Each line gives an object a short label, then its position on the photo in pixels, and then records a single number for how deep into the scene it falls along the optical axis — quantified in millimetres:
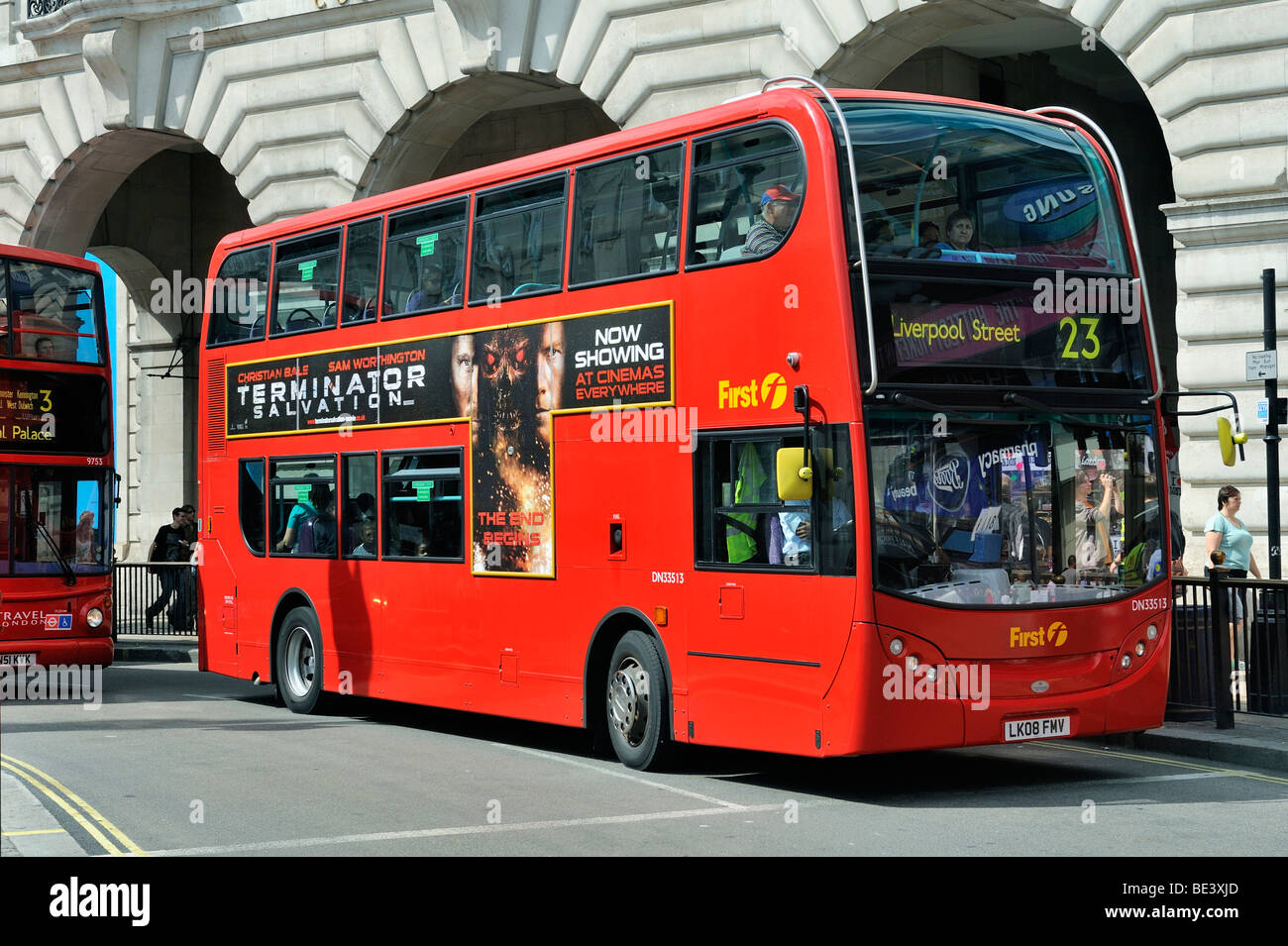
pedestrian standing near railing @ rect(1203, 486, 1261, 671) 15086
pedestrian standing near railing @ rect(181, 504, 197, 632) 24250
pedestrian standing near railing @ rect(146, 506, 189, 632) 24281
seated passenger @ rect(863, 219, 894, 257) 9992
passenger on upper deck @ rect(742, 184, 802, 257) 10344
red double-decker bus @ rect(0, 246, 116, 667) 17016
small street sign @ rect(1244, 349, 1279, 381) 14516
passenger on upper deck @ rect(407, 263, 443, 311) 13633
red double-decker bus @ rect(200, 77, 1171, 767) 9914
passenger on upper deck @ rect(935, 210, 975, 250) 10289
